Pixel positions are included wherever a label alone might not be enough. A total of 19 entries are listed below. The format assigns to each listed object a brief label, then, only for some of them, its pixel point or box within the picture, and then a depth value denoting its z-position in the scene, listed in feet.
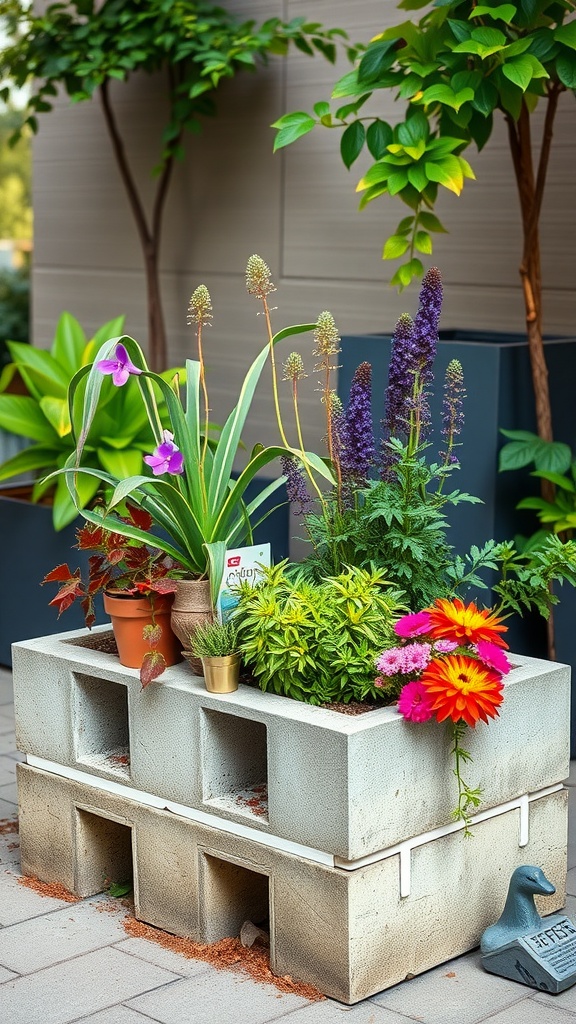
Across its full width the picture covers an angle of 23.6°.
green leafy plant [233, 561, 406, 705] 8.55
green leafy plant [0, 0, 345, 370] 16.07
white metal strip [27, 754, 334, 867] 8.36
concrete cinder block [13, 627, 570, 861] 8.13
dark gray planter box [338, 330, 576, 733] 12.39
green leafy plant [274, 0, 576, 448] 10.73
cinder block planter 8.20
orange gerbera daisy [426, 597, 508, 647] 8.46
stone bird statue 8.65
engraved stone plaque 8.51
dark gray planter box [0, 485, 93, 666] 14.58
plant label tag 9.14
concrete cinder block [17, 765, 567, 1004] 8.26
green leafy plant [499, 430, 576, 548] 12.18
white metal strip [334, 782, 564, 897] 8.23
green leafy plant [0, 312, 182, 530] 13.91
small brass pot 8.76
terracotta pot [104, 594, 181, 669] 9.32
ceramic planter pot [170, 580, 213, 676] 9.14
